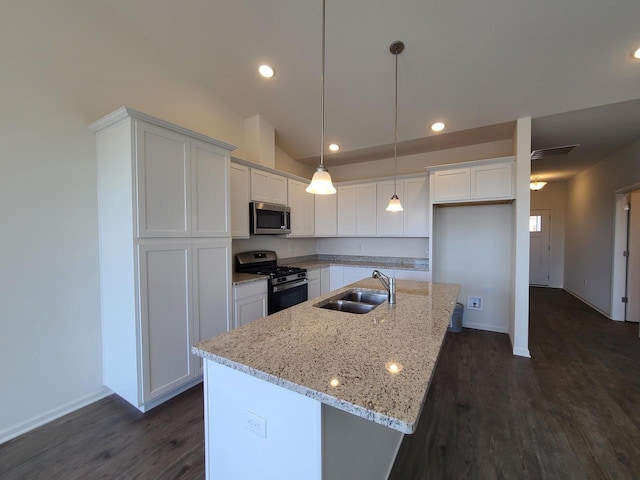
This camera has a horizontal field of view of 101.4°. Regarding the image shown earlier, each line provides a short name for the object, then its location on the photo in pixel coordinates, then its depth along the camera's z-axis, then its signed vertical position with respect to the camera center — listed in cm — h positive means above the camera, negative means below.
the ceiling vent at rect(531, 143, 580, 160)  369 +120
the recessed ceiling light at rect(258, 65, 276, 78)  284 +180
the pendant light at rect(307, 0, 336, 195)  176 +35
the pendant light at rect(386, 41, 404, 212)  241 +172
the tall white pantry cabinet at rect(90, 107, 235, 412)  201 -15
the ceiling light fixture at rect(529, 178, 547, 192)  500 +94
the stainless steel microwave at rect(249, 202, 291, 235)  336 +22
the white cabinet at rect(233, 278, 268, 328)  281 -76
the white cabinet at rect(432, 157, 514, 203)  322 +67
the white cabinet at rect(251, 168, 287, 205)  343 +66
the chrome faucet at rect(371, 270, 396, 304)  193 -39
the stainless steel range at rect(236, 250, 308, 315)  322 -56
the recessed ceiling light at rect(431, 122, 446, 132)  332 +138
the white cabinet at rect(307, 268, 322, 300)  397 -76
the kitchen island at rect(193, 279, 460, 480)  87 -52
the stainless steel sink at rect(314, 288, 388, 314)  203 -55
